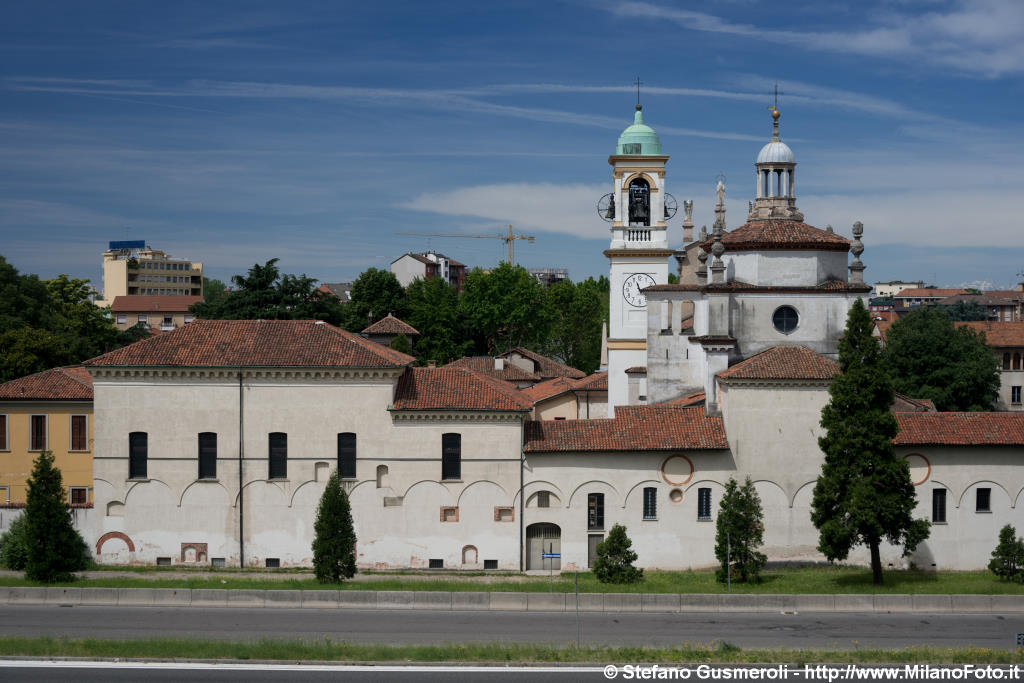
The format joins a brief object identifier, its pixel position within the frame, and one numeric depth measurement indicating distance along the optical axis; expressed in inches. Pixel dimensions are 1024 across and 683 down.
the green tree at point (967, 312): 4503.0
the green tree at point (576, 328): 4119.1
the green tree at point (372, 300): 4018.2
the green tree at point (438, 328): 3782.0
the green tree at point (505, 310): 3843.5
